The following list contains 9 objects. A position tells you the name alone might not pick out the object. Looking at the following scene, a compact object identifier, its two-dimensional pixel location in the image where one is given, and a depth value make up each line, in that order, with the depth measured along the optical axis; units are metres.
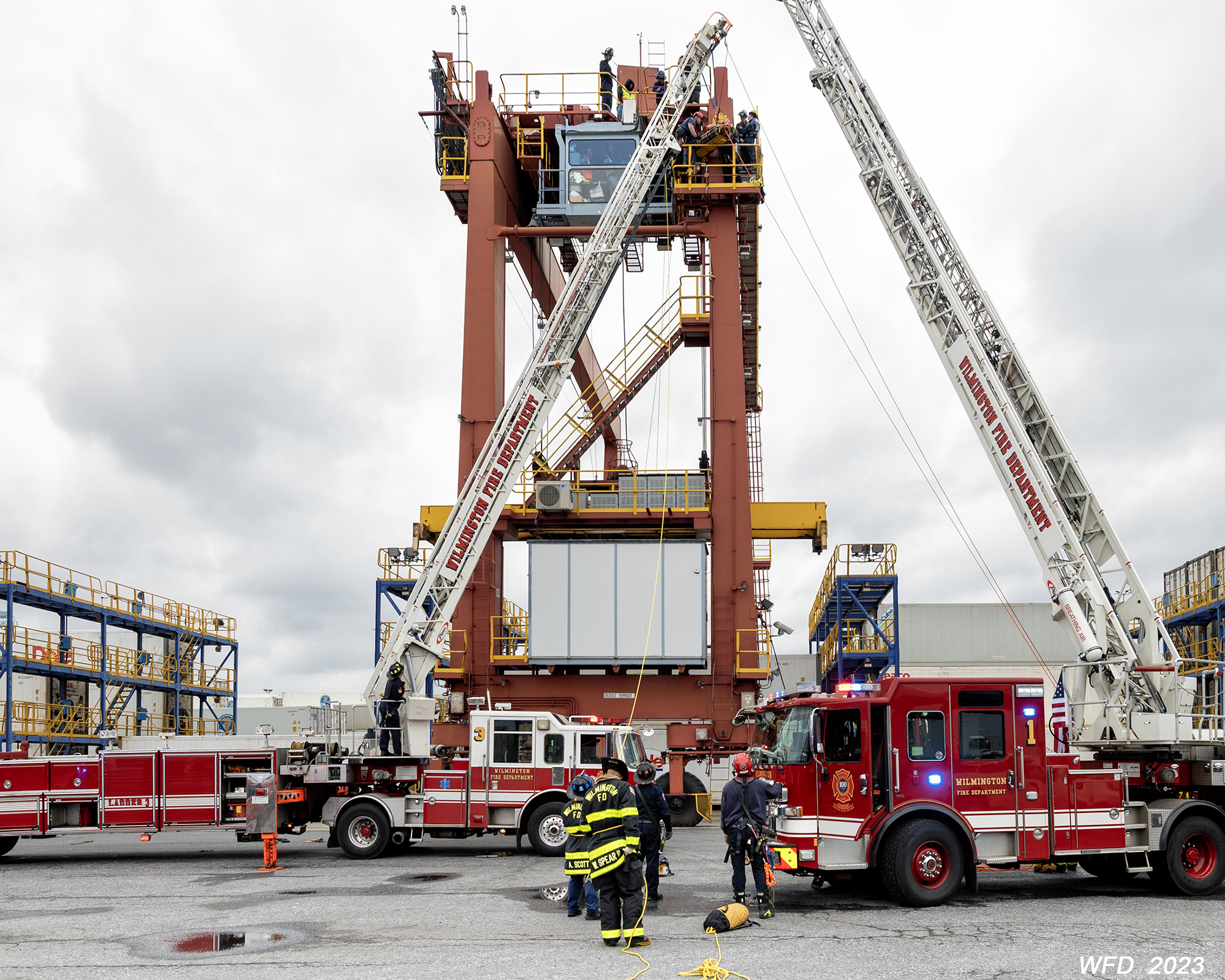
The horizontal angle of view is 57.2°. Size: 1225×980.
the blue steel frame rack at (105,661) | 33.44
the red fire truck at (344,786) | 19.17
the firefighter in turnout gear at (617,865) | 10.77
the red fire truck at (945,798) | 12.95
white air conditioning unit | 28.02
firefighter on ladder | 20.12
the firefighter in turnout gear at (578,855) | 11.61
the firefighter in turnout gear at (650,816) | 13.09
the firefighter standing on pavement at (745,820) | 12.43
